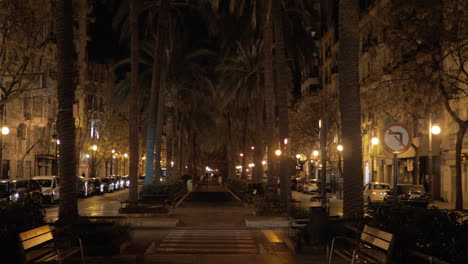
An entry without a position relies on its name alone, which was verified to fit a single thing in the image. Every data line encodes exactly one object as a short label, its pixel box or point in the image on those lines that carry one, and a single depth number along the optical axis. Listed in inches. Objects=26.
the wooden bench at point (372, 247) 358.6
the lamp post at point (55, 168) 2567.9
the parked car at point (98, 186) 2091.5
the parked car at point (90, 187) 1969.0
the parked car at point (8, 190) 1244.5
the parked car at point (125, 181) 2808.1
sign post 497.7
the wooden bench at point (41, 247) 352.5
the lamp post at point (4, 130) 1367.9
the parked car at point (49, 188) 1510.8
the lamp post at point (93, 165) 2512.8
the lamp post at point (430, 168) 1886.0
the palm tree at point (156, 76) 1275.8
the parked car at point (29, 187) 1368.1
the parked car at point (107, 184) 2245.8
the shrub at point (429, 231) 340.5
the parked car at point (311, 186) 2182.1
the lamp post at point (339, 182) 1982.7
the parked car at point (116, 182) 2513.5
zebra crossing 605.3
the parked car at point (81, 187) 1886.1
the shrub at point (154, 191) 1245.7
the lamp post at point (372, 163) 2614.2
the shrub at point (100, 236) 530.3
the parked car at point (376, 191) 1528.1
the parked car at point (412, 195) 1339.8
